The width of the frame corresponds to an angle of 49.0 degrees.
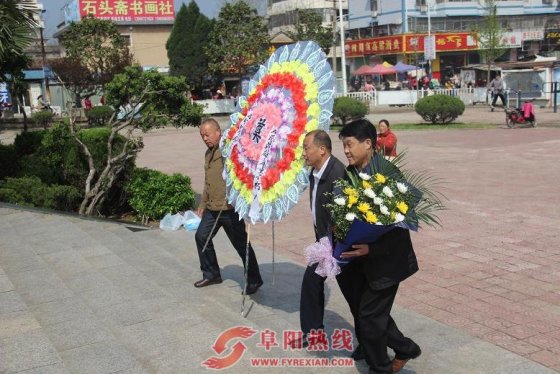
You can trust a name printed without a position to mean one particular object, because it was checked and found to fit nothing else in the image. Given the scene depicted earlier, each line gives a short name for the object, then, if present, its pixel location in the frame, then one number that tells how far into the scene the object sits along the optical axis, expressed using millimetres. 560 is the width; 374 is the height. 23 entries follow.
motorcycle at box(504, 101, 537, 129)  19625
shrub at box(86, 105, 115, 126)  29541
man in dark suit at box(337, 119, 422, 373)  3375
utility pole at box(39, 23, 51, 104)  39981
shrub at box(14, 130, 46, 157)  11625
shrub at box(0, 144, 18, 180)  11203
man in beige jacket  5344
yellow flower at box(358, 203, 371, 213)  3238
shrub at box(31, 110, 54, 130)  29250
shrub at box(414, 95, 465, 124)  21375
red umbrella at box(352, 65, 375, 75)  39988
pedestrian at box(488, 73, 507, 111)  26434
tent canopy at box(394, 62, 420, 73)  38344
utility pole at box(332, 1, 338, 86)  37206
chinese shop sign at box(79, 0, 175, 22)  45906
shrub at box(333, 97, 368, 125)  22484
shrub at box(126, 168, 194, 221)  8938
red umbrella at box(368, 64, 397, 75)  38775
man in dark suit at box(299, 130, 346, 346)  3852
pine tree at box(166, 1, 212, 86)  42156
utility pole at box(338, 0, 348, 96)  30762
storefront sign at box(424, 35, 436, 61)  34031
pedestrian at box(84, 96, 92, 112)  34269
